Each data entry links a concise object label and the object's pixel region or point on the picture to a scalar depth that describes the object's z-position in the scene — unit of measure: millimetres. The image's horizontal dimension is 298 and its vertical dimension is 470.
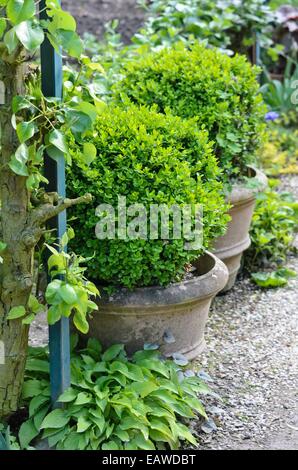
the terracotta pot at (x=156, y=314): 3354
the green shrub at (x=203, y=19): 5703
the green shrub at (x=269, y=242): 4836
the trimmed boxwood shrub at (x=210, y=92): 4195
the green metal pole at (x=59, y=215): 2859
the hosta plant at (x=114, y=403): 2969
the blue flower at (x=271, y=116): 5948
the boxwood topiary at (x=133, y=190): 3277
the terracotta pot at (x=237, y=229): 4434
